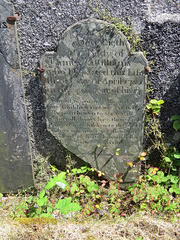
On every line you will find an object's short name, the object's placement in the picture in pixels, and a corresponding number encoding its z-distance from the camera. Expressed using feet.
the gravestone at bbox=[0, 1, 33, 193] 5.92
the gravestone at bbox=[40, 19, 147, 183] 6.00
